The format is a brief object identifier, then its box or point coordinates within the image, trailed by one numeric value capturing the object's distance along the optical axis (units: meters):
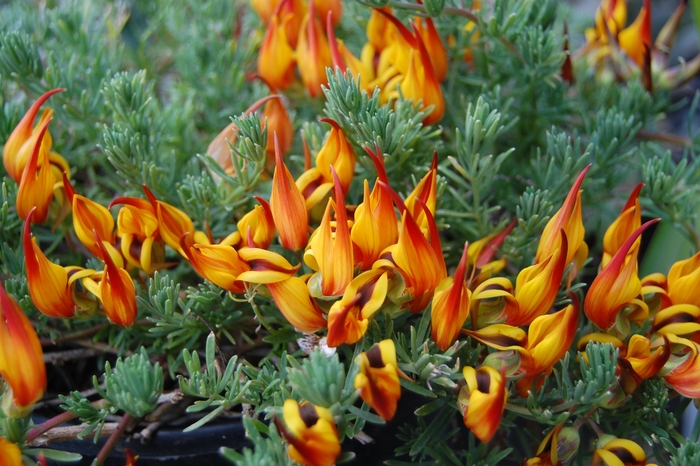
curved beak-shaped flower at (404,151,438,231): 0.33
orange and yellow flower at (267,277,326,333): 0.32
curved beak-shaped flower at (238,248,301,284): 0.32
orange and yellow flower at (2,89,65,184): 0.35
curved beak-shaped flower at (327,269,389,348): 0.31
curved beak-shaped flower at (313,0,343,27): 0.40
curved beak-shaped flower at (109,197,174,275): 0.34
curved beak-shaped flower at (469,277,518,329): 0.32
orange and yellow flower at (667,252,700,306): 0.34
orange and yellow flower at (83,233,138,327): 0.33
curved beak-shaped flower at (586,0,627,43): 0.43
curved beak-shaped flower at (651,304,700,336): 0.33
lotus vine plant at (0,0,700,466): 0.32
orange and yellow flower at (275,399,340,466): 0.30
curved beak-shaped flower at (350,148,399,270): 0.32
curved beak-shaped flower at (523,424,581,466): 0.33
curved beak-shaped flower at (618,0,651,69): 0.42
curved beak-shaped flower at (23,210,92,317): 0.33
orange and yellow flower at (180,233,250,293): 0.32
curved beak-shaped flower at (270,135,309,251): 0.32
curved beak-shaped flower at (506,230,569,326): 0.32
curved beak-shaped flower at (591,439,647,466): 0.32
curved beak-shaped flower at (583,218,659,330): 0.32
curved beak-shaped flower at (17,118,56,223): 0.34
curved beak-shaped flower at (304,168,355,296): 0.31
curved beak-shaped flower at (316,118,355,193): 0.34
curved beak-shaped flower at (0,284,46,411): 0.31
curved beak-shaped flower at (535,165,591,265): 0.32
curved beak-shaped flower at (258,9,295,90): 0.39
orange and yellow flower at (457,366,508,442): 0.30
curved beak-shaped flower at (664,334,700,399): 0.32
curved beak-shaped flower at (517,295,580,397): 0.32
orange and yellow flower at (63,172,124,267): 0.34
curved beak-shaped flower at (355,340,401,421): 0.30
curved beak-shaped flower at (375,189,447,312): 0.31
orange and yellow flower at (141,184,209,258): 0.34
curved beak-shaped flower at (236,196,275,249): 0.33
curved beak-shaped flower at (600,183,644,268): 0.34
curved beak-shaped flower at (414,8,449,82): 0.38
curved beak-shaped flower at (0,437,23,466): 0.31
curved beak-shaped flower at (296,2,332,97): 0.38
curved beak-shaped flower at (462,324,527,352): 0.32
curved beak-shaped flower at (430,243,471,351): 0.31
